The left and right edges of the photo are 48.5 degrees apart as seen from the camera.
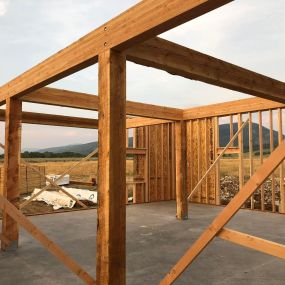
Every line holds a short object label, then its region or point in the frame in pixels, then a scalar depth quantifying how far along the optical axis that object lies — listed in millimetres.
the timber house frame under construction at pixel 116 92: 2660
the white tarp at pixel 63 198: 12958
